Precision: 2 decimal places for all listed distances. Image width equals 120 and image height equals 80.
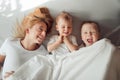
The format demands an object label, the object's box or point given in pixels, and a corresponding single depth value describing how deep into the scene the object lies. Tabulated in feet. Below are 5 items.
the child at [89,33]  3.87
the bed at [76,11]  4.04
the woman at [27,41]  3.91
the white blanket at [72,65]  3.44
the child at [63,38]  3.93
